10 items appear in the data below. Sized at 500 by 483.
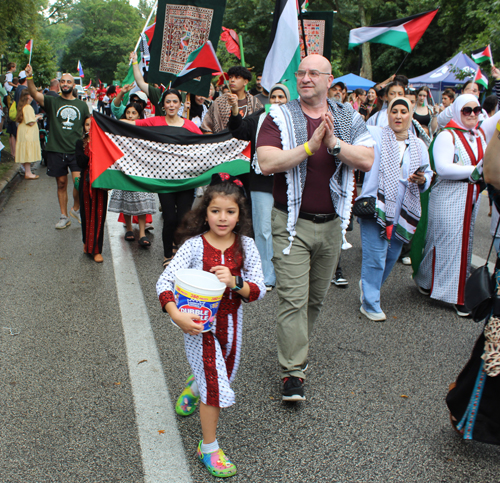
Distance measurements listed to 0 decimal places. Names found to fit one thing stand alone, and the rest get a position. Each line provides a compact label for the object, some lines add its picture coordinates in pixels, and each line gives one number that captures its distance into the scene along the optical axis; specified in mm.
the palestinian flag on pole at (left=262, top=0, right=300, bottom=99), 4301
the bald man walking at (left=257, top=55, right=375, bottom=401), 3400
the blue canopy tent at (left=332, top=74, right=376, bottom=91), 18891
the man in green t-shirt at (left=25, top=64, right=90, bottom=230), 8055
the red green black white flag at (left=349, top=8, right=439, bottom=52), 8125
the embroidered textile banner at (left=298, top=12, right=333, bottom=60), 5434
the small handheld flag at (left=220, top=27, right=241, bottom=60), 8234
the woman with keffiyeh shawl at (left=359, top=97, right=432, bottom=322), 4922
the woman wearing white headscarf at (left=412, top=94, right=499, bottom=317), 5121
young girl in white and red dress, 2746
